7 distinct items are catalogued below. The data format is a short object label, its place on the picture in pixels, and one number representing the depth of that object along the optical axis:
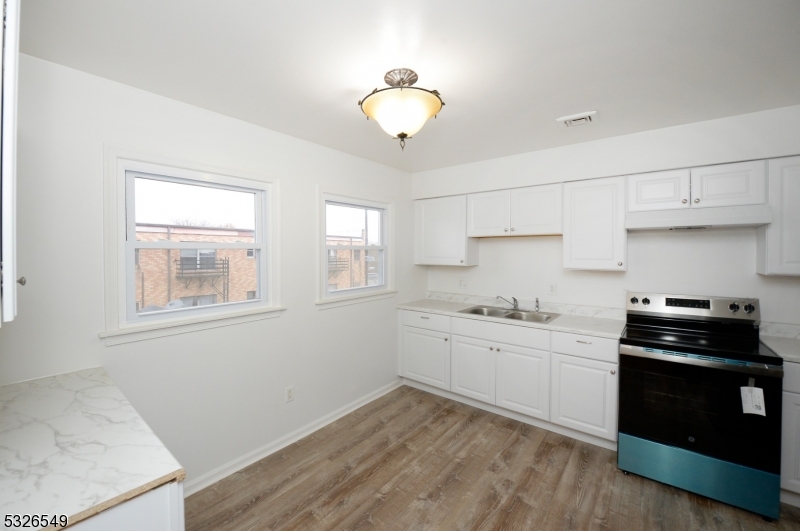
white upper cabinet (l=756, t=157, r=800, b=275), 2.19
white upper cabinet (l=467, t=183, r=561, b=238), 3.11
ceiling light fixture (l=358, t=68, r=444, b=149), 1.66
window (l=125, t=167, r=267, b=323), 2.06
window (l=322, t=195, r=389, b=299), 3.19
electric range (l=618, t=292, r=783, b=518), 1.97
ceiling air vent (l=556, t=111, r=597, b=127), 2.29
